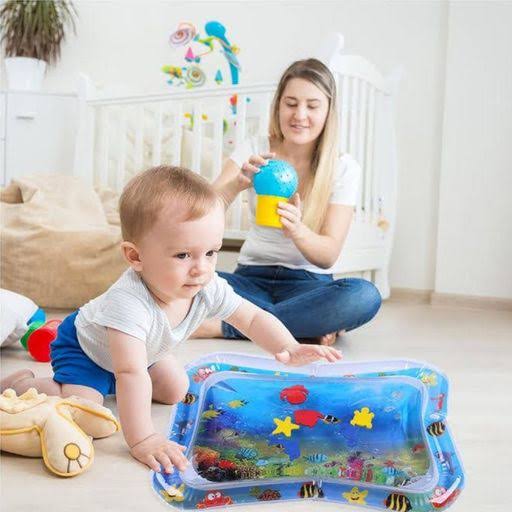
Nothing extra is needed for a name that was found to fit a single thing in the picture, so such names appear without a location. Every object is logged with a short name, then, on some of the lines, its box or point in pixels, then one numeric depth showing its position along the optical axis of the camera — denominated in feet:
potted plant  10.32
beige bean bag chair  6.75
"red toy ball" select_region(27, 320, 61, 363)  4.48
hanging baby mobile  8.95
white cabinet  9.91
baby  2.81
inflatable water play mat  2.52
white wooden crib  7.29
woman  5.22
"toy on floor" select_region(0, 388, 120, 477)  2.68
